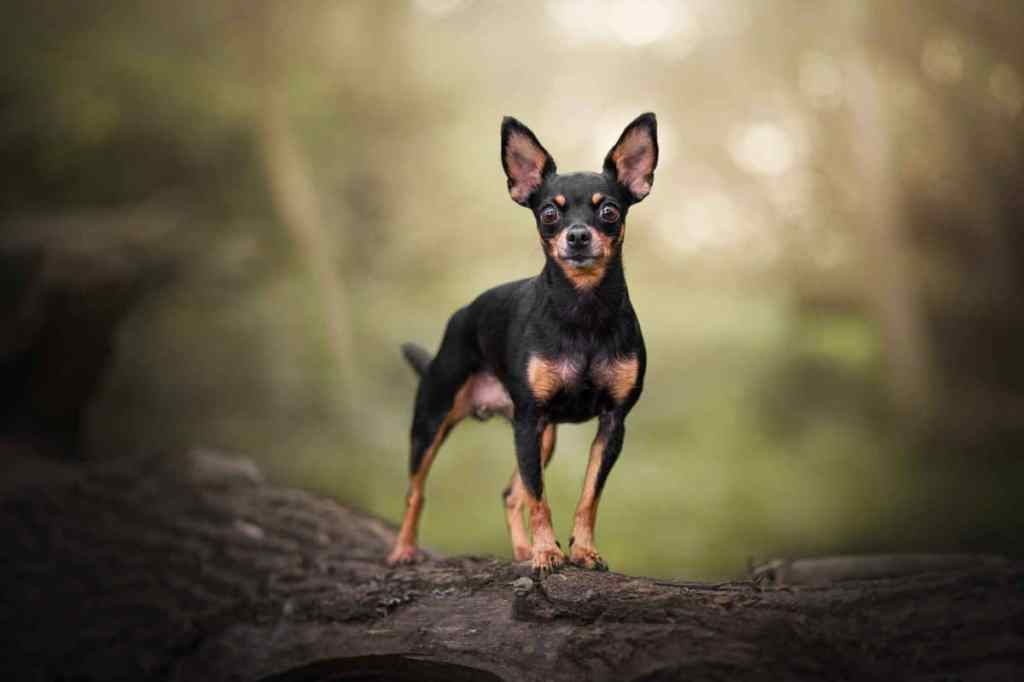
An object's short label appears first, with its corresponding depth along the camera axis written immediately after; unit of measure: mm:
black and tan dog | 3760
